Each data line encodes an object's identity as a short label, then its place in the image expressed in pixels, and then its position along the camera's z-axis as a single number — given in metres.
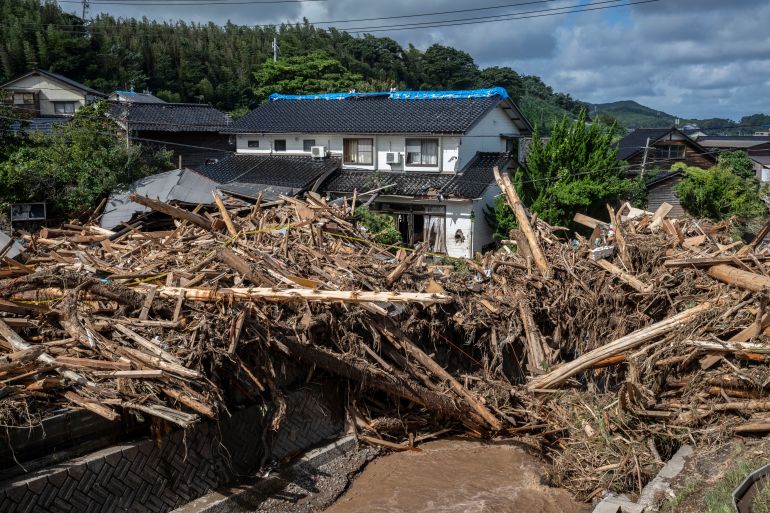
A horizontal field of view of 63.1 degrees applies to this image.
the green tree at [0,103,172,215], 17.78
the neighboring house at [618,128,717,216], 33.53
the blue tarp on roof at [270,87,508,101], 24.47
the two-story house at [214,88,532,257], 22.67
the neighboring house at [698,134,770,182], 41.43
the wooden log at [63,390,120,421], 6.22
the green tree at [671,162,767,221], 26.19
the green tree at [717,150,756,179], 31.56
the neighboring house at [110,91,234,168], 28.95
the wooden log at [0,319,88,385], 6.50
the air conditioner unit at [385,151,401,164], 23.84
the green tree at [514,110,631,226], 21.84
